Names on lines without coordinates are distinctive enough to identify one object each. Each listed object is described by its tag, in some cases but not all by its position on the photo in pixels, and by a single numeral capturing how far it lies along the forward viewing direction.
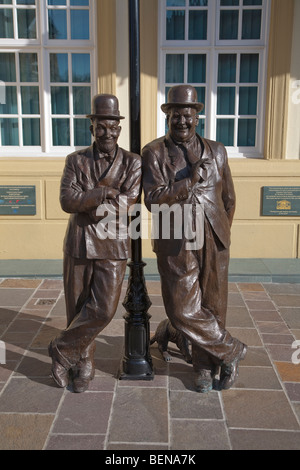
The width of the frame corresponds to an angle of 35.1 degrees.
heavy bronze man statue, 3.46
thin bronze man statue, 3.45
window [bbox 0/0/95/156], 7.11
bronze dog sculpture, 4.18
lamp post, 3.90
